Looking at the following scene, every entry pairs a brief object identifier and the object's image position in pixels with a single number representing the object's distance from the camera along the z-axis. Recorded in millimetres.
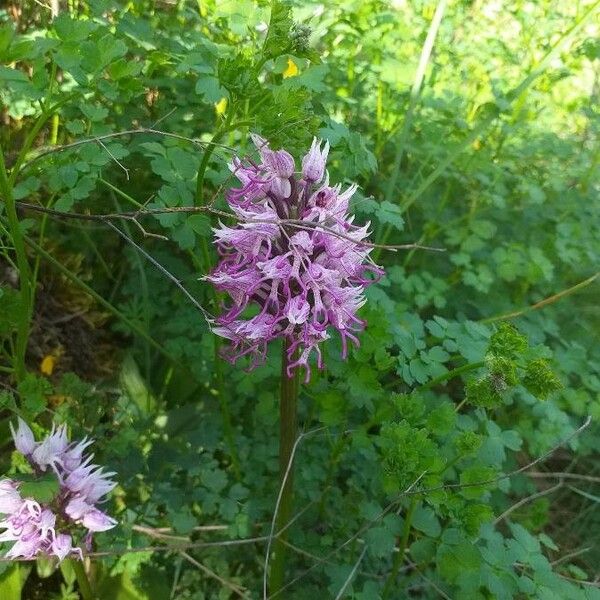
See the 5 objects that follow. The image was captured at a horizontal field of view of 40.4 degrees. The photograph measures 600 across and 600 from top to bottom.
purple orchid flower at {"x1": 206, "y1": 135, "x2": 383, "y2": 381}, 229
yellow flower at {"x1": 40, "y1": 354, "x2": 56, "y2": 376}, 383
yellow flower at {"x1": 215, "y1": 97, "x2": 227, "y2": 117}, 366
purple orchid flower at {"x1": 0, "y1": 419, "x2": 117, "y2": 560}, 261
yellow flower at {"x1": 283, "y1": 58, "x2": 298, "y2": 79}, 396
